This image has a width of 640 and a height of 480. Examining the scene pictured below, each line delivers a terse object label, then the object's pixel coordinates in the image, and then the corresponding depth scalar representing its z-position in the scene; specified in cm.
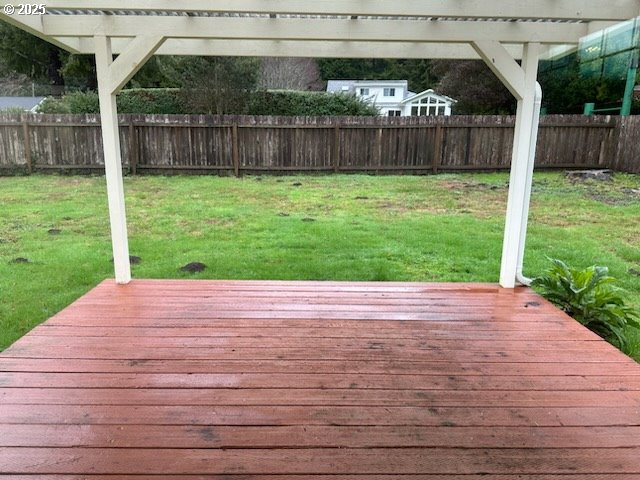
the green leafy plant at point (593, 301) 297
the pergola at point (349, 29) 256
